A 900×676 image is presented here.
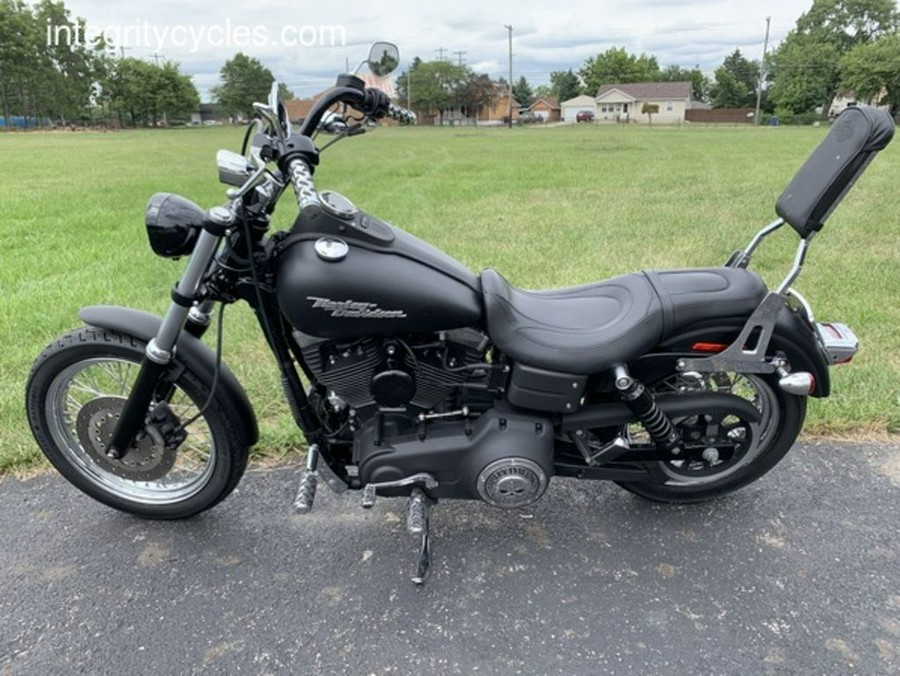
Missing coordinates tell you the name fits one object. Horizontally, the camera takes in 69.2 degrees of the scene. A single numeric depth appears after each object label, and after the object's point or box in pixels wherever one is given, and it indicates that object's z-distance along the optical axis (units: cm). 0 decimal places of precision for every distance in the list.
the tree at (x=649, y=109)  7115
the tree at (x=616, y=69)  8856
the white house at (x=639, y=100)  7256
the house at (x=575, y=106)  8219
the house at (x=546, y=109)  8800
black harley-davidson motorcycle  191
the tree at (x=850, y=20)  6788
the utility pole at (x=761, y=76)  5542
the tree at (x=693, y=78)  8400
